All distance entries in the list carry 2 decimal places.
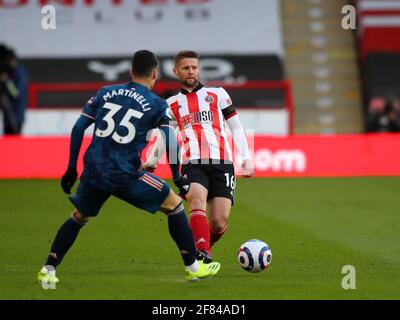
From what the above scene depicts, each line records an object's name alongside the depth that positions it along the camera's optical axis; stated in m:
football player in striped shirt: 20.33
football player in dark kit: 17.91
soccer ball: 19.55
